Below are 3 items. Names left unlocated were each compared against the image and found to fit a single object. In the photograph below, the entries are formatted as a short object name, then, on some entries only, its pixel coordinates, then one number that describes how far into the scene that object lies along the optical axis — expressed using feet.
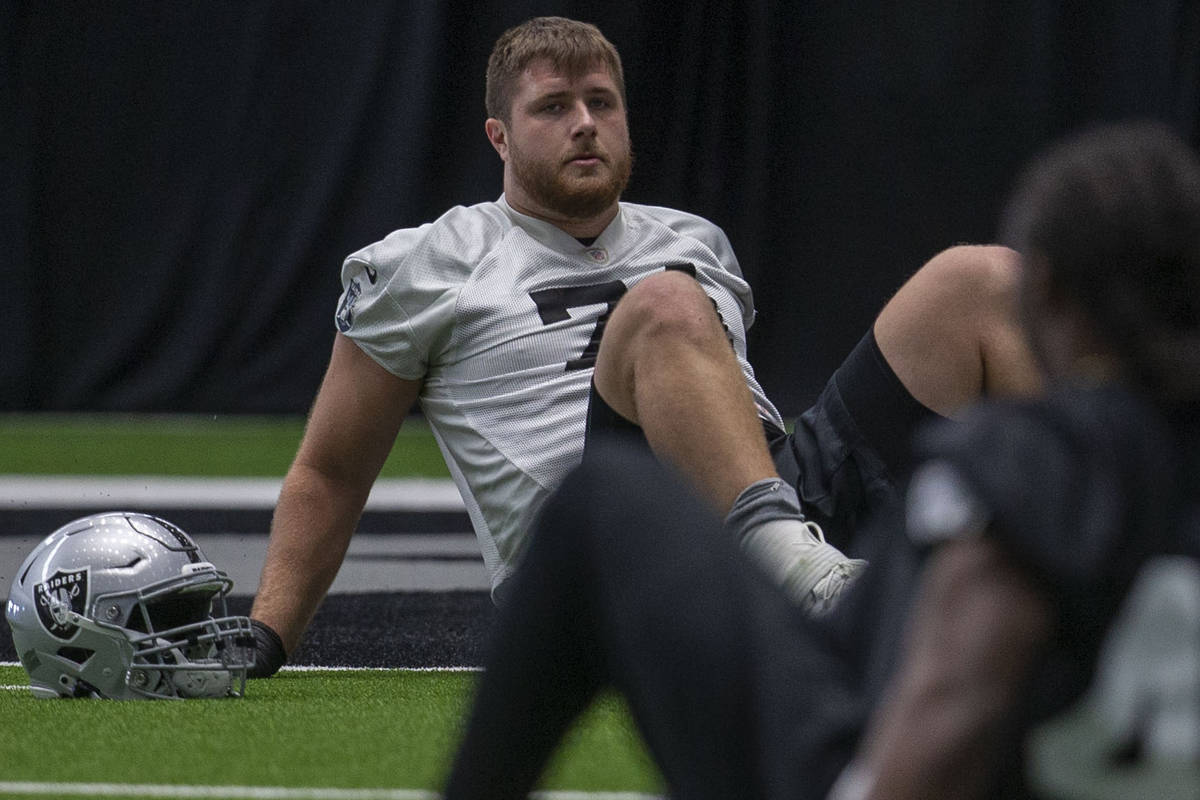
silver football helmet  62.92
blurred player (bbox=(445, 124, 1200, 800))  41.59
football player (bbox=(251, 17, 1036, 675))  61.77
